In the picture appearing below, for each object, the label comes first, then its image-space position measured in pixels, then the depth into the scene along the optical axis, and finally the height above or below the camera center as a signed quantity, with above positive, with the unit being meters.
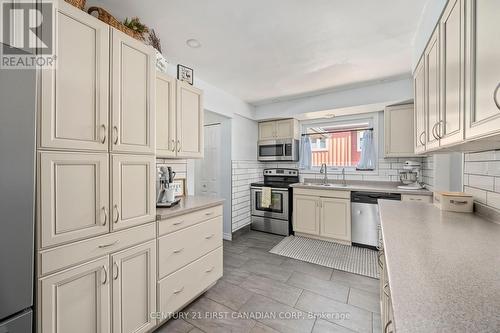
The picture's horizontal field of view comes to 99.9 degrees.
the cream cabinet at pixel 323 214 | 3.25 -0.79
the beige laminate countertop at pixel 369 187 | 2.78 -0.33
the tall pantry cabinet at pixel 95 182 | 1.07 -0.10
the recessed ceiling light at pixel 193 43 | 2.08 +1.24
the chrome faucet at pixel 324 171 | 3.87 -0.10
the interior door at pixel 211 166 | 3.86 -0.02
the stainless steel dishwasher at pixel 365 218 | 3.04 -0.78
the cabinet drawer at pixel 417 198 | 2.65 -0.41
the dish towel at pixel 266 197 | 3.85 -0.59
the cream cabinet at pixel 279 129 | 4.02 +0.71
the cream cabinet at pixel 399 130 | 3.06 +0.53
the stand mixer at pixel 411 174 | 3.14 -0.13
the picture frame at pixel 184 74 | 2.19 +0.97
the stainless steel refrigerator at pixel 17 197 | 0.87 -0.14
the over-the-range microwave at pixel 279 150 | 4.01 +0.30
